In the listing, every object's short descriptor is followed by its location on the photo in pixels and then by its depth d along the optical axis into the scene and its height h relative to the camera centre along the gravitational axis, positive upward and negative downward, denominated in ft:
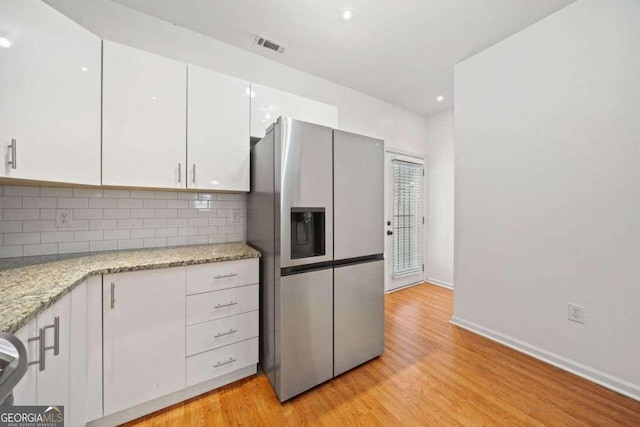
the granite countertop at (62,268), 2.83 -0.96
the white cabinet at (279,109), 6.83 +3.22
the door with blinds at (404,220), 11.93 -0.23
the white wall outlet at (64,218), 5.57 -0.06
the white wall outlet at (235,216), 7.61 -0.03
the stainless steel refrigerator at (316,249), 5.25 -0.81
